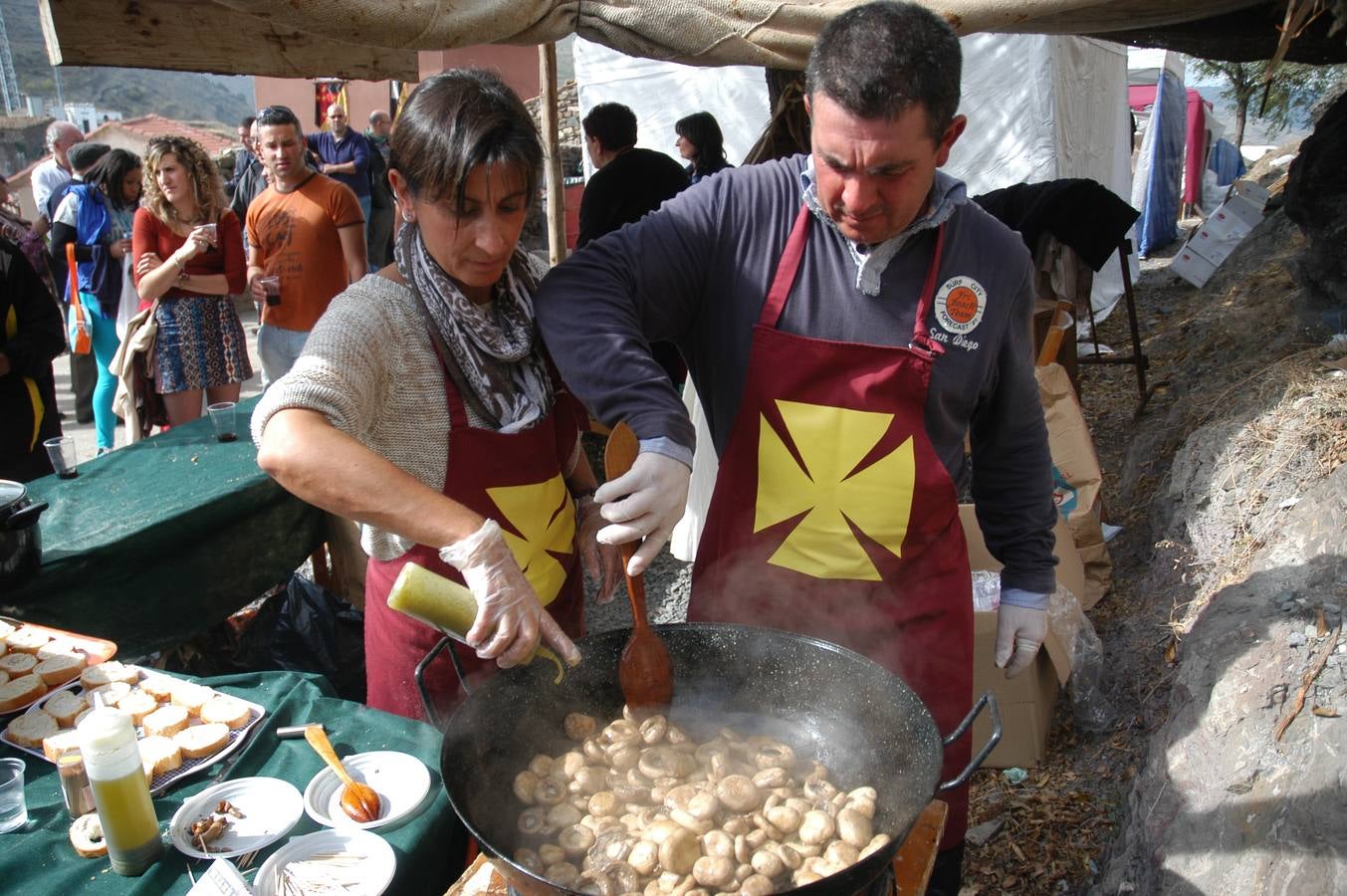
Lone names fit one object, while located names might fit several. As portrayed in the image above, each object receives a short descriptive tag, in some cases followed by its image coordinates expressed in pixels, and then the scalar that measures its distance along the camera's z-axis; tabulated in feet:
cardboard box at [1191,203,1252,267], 31.60
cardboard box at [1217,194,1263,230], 31.35
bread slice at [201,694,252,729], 5.77
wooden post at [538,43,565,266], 18.15
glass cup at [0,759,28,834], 4.91
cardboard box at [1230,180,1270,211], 32.88
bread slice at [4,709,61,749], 5.63
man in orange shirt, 16.79
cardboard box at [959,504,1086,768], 10.87
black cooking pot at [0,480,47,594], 7.68
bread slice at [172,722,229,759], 5.49
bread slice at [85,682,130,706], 6.05
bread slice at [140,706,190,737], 5.63
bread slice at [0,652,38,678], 6.28
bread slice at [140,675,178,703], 6.09
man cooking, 5.59
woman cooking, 4.58
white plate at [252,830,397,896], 4.49
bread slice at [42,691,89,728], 5.86
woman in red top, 16.08
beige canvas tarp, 8.57
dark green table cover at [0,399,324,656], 9.07
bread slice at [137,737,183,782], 5.27
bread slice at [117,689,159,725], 5.84
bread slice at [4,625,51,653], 6.72
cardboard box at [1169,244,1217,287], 31.89
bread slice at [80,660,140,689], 6.28
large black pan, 4.73
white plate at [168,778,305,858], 4.75
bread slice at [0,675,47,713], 5.93
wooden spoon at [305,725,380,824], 4.98
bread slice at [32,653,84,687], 6.31
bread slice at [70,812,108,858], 4.70
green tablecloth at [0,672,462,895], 4.58
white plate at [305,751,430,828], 5.03
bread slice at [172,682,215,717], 5.89
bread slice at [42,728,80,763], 5.42
